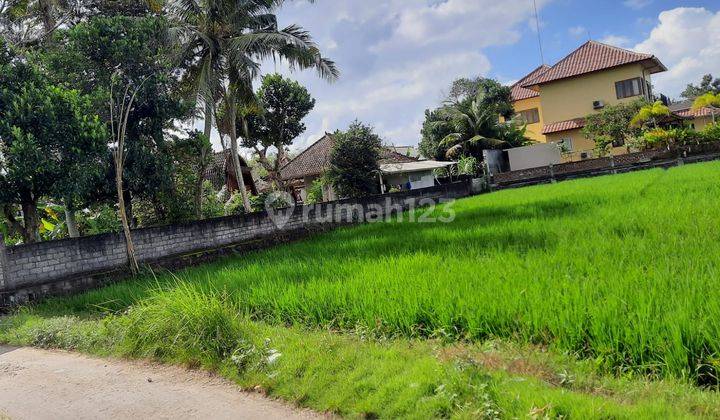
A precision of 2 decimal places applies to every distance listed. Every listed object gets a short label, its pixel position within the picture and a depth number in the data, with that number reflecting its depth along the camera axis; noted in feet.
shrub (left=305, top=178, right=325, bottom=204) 71.26
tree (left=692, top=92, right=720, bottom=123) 87.45
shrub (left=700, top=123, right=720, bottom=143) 67.74
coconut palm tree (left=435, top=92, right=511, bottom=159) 87.86
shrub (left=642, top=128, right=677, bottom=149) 69.21
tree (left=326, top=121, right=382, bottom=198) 60.45
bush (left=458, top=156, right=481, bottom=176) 78.48
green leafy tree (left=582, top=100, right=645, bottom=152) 82.07
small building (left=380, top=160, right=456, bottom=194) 69.32
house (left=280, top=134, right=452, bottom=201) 69.26
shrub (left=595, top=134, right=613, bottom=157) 81.71
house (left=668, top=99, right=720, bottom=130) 110.01
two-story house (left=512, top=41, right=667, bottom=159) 93.97
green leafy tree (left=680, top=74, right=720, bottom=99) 197.77
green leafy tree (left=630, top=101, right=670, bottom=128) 75.51
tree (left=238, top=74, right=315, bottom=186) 81.61
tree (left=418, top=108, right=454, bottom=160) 92.73
